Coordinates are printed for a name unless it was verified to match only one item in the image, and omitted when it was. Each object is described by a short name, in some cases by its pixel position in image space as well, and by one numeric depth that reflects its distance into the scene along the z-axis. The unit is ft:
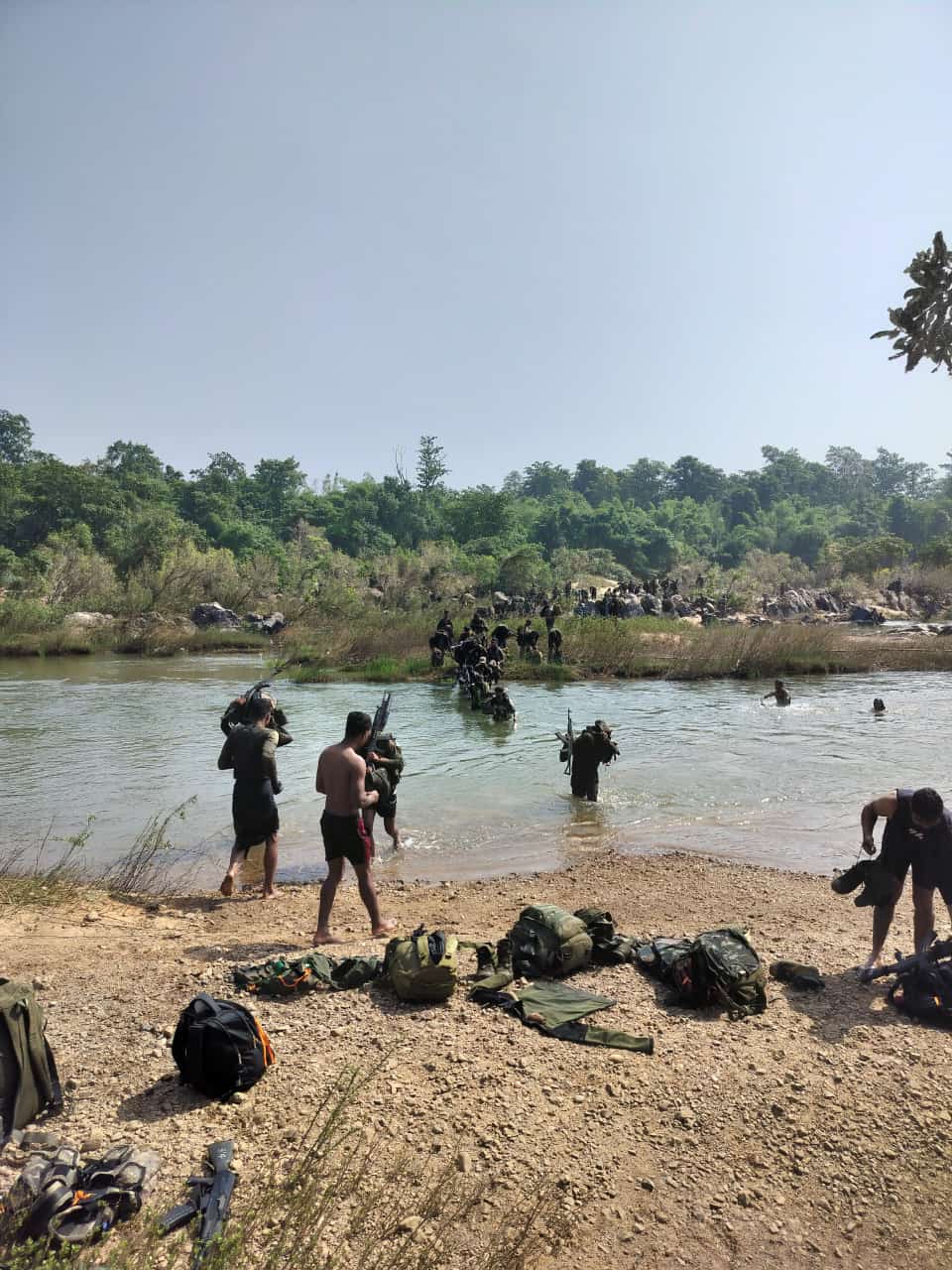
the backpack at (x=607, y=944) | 18.10
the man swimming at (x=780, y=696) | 62.28
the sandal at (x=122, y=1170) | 10.35
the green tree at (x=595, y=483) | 367.45
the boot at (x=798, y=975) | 16.82
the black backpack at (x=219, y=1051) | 12.64
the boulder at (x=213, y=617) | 126.52
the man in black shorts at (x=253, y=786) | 23.52
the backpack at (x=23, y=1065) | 11.55
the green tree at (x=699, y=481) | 351.87
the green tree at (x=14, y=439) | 259.60
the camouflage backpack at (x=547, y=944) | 17.25
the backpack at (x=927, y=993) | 15.38
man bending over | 16.78
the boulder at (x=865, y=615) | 140.15
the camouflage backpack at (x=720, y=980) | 16.01
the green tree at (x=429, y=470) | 273.95
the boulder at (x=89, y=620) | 112.68
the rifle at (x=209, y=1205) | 9.62
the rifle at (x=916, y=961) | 16.11
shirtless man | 19.19
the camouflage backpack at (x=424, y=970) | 15.90
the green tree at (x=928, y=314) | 18.30
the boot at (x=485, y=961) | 17.17
